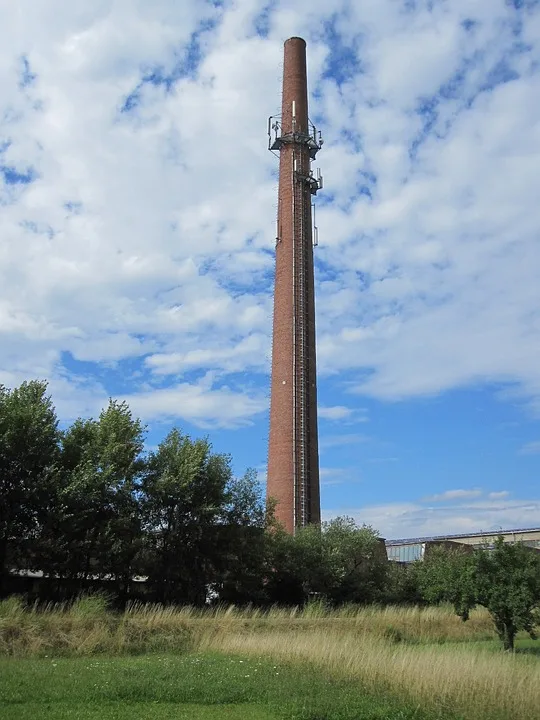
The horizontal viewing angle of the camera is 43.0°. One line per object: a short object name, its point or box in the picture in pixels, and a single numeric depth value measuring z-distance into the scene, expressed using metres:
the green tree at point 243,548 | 31.64
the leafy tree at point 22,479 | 25.54
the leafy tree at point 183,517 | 29.62
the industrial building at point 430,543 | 61.93
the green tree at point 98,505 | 25.98
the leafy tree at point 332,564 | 35.44
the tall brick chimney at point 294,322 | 46.06
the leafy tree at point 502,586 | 23.44
